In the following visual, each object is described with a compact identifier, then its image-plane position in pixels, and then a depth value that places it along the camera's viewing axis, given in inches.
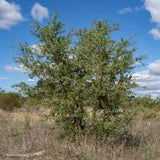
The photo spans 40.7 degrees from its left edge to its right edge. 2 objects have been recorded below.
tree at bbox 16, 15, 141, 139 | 265.0
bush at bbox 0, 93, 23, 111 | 675.4
